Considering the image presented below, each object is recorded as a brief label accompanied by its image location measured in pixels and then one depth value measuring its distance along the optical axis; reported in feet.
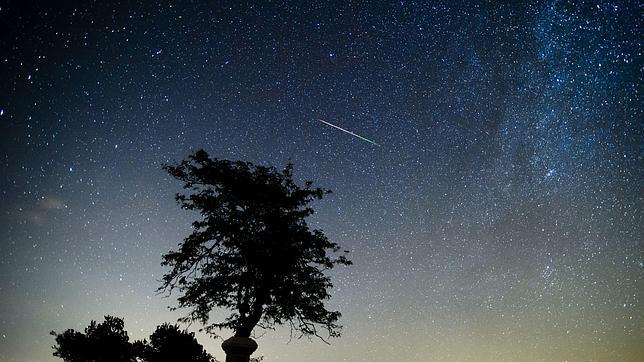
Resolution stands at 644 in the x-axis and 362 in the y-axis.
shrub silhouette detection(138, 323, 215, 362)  56.24
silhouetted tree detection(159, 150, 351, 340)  47.55
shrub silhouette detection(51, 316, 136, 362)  53.78
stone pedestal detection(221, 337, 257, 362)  31.09
